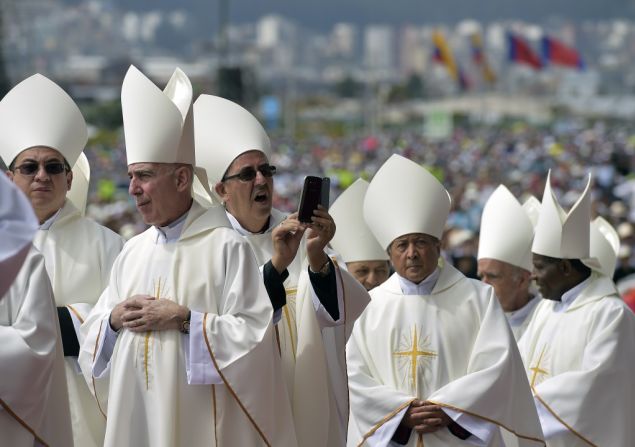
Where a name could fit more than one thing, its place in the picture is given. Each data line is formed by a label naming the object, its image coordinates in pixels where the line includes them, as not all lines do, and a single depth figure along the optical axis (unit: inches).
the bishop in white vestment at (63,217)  536.7
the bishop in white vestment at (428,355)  542.0
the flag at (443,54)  5575.8
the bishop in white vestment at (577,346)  611.5
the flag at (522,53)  4749.0
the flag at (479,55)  5895.7
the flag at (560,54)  4534.9
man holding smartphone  488.7
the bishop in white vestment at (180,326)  461.1
